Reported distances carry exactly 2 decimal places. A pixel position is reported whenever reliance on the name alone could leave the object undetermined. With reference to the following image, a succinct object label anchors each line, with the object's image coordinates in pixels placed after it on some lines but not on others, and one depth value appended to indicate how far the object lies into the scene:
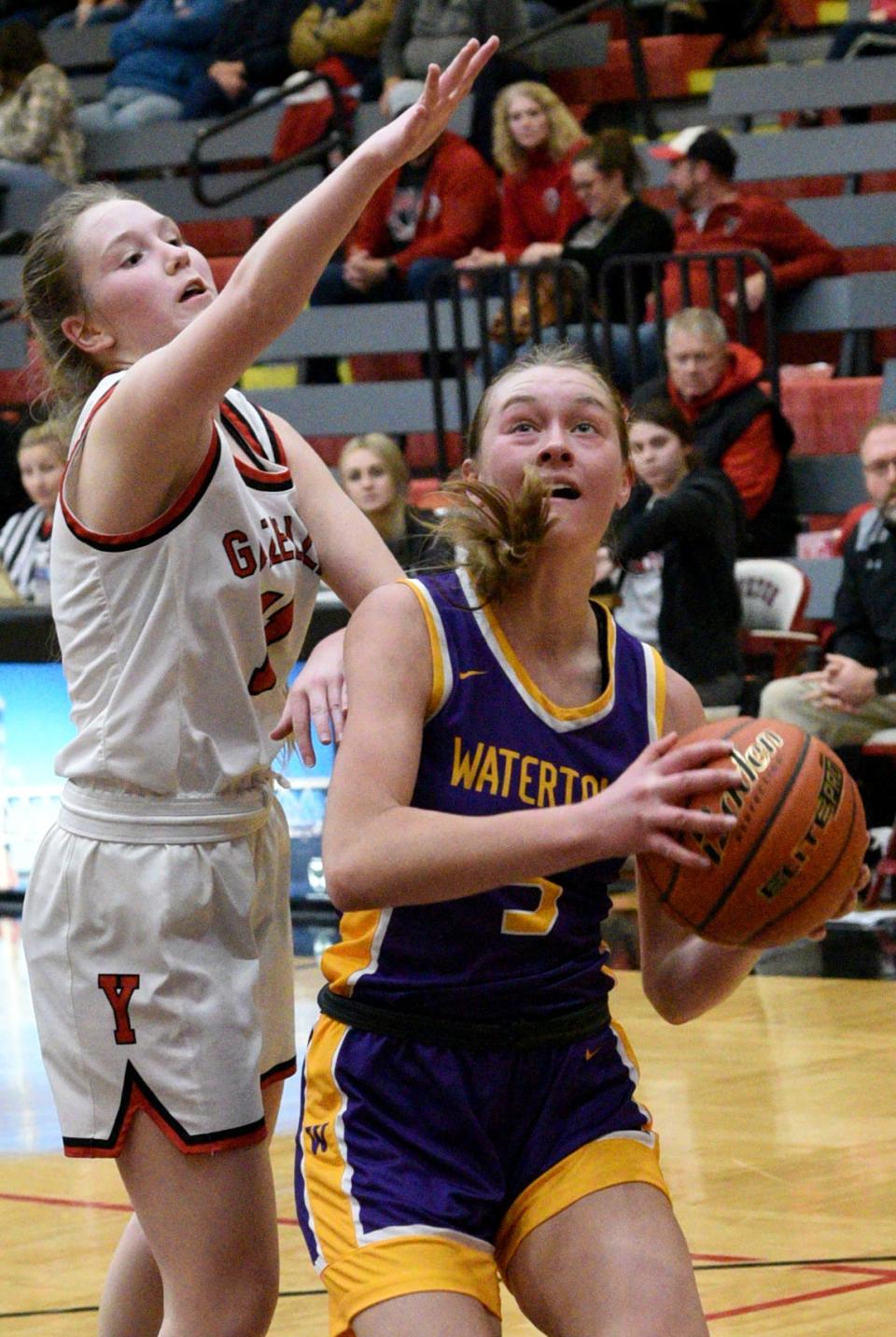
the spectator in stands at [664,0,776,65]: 19.56
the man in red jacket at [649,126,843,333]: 15.83
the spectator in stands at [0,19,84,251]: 20.39
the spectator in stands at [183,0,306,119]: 20.73
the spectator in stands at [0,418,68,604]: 14.29
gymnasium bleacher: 15.91
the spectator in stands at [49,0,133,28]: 23.41
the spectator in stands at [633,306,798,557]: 13.75
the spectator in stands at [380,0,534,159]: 18.28
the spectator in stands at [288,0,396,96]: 19.94
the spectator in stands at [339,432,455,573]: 13.19
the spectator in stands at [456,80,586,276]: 16.95
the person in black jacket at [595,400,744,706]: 12.24
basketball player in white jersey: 4.18
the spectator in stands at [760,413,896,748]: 11.72
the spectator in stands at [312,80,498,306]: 17.57
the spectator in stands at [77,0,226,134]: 21.39
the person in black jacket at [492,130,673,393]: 15.64
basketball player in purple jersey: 3.80
